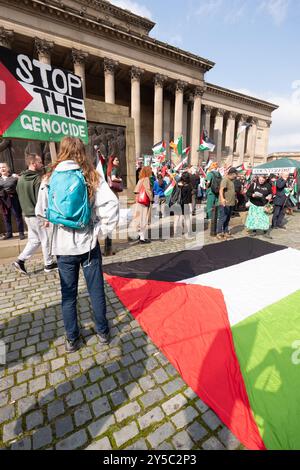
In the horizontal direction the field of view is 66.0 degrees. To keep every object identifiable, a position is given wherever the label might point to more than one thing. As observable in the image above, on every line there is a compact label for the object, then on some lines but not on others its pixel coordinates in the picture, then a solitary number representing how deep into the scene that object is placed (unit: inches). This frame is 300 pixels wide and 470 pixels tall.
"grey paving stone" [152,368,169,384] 87.7
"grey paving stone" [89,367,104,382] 87.9
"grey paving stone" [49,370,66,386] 85.8
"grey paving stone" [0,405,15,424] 72.9
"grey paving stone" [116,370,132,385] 86.8
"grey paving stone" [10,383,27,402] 80.0
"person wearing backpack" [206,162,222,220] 316.4
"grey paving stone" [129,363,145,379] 89.7
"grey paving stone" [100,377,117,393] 83.4
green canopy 554.8
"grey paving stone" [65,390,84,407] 78.0
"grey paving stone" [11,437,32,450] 64.8
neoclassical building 867.4
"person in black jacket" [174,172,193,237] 286.4
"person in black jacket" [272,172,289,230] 334.3
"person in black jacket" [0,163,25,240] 209.5
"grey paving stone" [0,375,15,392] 84.0
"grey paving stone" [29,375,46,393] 83.0
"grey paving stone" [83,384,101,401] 80.2
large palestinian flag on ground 74.6
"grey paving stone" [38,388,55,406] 78.6
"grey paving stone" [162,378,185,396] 83.3
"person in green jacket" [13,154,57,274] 167.3
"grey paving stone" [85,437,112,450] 65.3
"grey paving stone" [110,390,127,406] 78.5
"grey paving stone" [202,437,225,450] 65.3
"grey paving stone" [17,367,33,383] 87.1
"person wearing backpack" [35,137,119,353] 84.6
